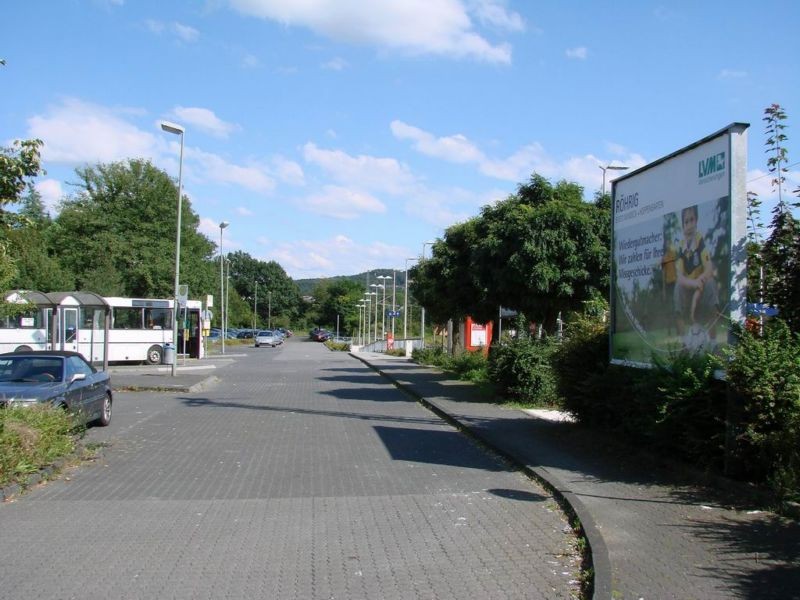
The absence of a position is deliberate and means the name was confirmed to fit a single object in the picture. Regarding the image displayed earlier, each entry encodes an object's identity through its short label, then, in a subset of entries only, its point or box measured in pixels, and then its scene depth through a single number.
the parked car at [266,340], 76.25
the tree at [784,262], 7.93
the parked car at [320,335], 103.25
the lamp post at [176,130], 27.05
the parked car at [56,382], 11.22
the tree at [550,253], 17.23
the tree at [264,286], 156.62
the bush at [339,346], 69.62
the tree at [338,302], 133.38
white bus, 24.20
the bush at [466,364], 24.39
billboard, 8.23
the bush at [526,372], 16.97
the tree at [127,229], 50.44
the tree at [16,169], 8.95
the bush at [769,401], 7.05
